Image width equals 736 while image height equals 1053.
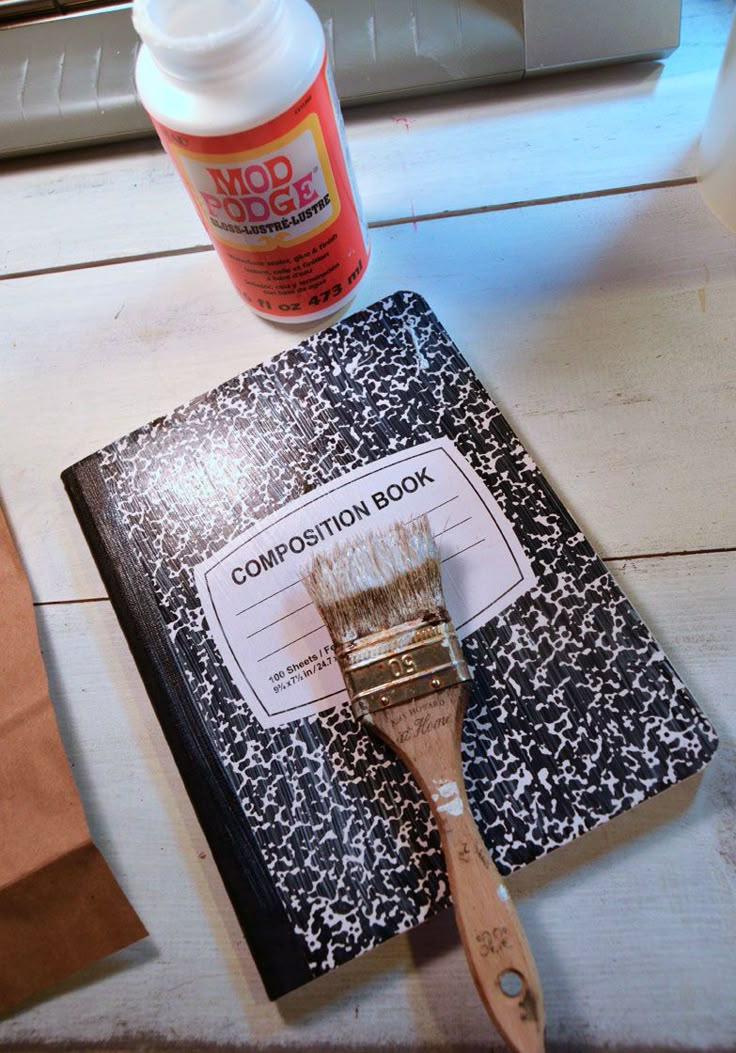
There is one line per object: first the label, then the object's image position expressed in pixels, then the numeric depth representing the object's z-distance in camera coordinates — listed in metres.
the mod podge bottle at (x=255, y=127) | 0.31
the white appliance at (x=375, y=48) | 0.48
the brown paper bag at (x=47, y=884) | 0.37
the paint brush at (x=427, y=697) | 0.30
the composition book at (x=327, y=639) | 0.36
